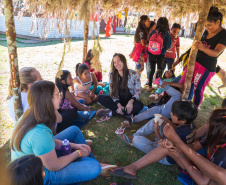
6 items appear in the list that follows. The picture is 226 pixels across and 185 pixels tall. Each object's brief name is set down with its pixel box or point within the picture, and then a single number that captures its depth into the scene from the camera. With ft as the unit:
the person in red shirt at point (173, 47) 16.01
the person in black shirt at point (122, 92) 11.07
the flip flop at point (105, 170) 6.87
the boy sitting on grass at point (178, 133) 6.82
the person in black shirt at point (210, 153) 5.22
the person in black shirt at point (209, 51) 8.89
